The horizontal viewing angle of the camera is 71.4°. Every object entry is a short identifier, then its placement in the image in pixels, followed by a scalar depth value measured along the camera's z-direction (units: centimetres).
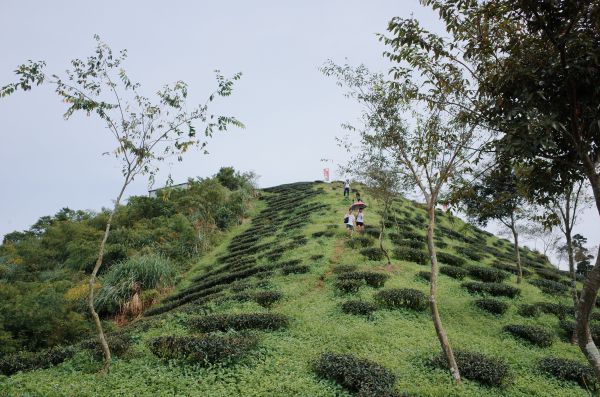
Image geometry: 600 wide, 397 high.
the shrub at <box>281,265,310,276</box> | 1995
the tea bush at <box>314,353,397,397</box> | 866
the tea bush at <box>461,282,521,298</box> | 1812
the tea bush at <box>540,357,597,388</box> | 1078
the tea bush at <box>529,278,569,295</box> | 2132
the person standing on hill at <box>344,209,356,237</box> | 2555
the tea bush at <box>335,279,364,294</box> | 1645
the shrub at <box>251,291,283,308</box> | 1561
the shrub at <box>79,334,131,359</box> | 1077
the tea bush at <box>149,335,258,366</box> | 1022
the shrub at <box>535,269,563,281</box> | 2809
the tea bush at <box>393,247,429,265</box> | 2227
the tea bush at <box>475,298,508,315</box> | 1592
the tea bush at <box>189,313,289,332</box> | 1287
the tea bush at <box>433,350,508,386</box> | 989
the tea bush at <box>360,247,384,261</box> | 2138
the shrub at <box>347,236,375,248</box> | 2391
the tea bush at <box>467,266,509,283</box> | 2091
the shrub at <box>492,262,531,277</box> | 2678
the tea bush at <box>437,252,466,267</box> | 2372
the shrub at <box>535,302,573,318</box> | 1700
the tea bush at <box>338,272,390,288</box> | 1720
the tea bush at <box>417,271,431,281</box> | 1911
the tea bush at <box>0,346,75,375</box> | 1046
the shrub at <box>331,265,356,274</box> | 1925
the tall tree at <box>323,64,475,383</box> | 1039
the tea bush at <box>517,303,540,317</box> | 1622
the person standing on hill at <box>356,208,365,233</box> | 2605
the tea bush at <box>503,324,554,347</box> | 1341
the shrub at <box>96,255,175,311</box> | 1994
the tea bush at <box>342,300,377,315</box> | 1419
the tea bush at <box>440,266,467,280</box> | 2030
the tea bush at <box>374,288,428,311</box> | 1493
